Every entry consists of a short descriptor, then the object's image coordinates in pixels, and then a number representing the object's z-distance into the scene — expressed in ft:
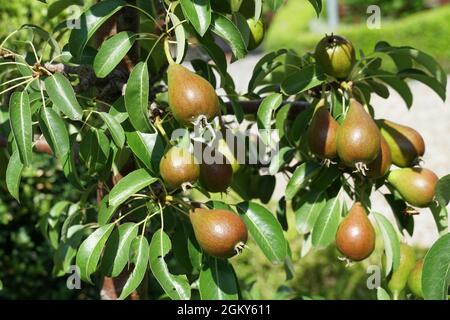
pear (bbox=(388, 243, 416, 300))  4.53
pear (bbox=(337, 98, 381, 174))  3.77
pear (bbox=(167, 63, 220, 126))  3.33
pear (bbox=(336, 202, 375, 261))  4.10
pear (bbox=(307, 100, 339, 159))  3.99
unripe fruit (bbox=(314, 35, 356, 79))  4.22
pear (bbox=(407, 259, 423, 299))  4.26
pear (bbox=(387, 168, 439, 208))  4.22
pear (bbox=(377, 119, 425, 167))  4.30
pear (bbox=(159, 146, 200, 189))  3.47
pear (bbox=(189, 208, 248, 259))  3.54
